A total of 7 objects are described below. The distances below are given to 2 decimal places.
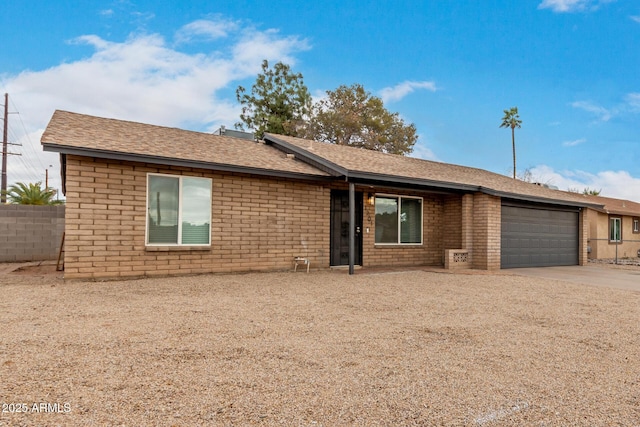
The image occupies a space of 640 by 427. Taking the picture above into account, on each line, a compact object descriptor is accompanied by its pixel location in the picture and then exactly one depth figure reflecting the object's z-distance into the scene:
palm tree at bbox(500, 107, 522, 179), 36.49
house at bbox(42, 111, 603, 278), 7.52
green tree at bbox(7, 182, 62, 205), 14.10
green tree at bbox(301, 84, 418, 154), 28.31
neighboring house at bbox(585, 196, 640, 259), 18.50
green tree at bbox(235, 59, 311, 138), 29.06
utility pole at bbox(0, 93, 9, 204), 25.80
